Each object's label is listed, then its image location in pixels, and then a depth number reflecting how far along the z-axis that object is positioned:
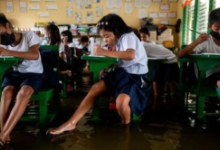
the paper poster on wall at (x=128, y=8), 5.50
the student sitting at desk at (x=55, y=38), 2.89
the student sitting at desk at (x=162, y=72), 2.65
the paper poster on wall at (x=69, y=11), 5.56
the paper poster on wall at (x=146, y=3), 5.48
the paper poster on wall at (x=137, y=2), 5.50
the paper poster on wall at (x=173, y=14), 5.47
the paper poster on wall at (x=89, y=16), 5.56
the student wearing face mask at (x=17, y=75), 1.58
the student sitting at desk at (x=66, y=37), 3.65
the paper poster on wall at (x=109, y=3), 5.52
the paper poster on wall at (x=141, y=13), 5.52
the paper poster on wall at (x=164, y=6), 5.47
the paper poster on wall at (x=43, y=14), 5.58
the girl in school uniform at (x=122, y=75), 1.75
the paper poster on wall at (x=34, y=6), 5.57
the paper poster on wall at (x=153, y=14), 5.50
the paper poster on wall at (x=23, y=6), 5.58
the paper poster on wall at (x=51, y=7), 5.55
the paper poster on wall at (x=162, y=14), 5.49
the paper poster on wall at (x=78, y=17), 5.57
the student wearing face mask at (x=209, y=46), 1.90
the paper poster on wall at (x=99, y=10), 5.54
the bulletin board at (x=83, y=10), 5.49
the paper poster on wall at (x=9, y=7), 5.59
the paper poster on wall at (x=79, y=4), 5.54
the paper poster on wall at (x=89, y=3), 5.54
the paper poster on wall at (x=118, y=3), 5.50
